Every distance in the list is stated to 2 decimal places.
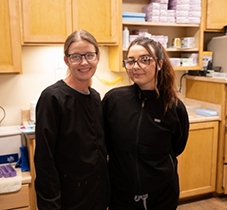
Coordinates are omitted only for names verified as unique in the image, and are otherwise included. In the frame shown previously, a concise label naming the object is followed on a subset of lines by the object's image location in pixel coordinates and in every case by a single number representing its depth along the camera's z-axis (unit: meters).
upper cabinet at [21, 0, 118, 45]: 2.22
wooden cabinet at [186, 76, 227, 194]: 2.76
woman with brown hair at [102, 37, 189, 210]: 1.45
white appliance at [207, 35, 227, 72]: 2.96
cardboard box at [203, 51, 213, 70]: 3.08
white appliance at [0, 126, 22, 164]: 2.34
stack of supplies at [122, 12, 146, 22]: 2.63
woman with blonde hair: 1.22
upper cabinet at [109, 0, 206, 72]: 2.64
